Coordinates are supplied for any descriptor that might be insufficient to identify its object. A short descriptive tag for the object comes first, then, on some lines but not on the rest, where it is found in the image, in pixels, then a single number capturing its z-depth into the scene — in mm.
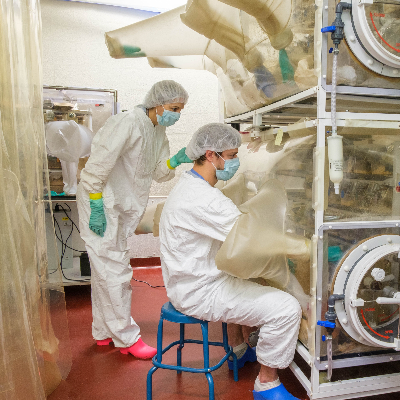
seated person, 1476
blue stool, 1520
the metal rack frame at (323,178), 1270
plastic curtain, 1197
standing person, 1991
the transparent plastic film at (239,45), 1388
